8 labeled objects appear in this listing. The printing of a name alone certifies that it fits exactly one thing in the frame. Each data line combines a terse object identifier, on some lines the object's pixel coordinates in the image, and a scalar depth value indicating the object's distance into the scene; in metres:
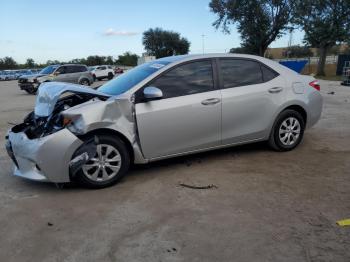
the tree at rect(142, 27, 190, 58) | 68.17
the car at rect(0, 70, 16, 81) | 49.53
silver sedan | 4.14
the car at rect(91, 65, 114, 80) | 35.94
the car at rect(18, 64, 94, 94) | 20.55
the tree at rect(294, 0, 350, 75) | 30.37
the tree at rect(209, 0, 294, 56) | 37.59
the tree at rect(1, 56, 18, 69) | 71.06
